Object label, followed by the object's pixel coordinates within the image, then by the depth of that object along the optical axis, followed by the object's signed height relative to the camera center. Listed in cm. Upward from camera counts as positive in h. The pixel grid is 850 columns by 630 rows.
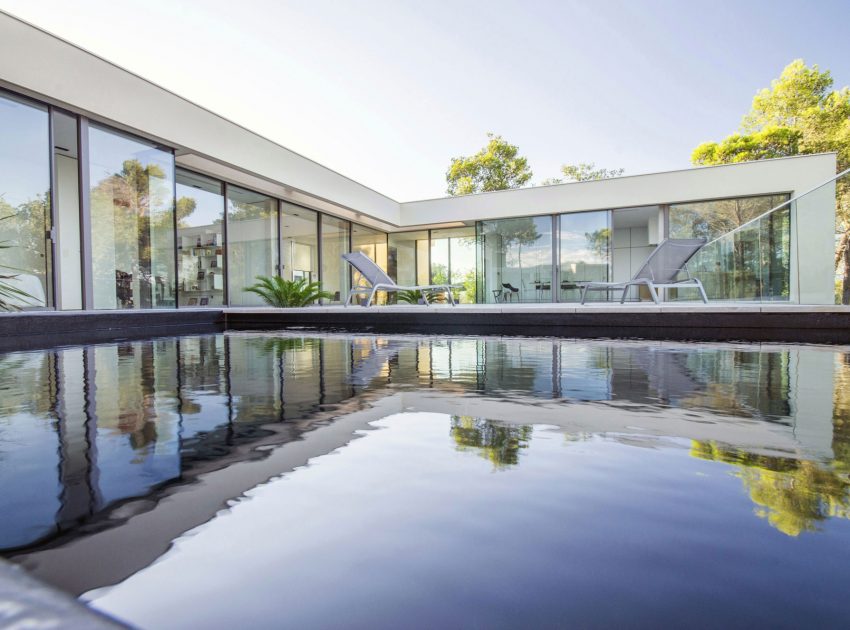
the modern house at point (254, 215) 600 +209
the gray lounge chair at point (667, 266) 677 +64
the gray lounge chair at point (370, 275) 786 +63
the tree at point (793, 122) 1781 +737
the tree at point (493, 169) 2344 +707
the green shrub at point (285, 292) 962 +41
